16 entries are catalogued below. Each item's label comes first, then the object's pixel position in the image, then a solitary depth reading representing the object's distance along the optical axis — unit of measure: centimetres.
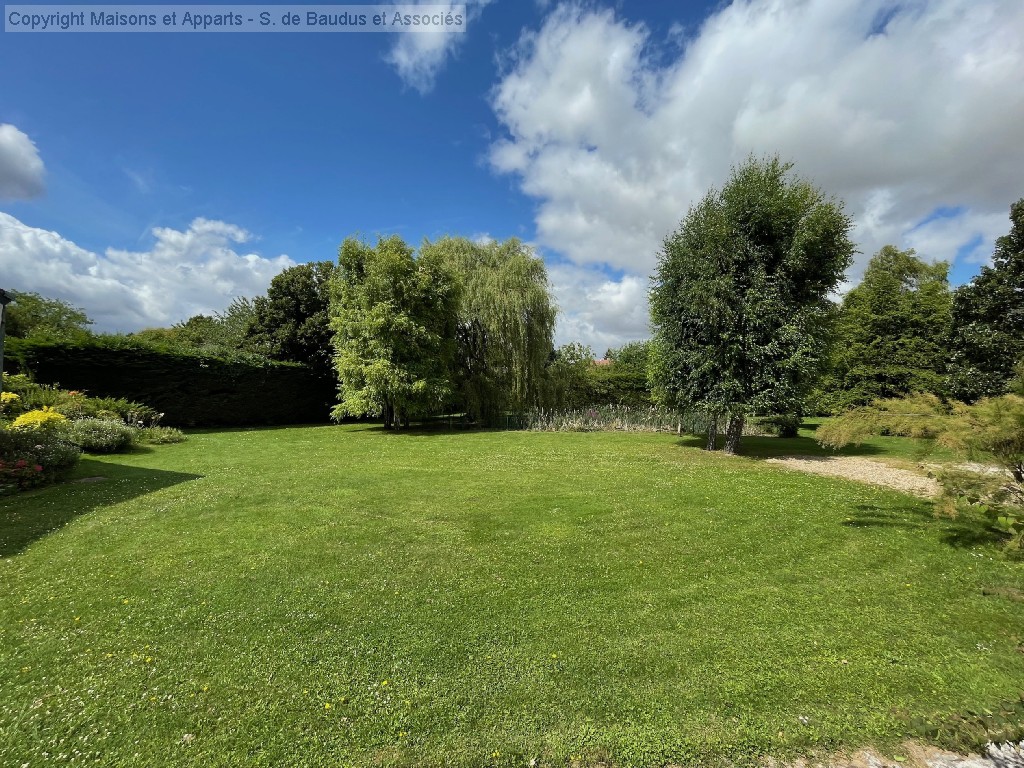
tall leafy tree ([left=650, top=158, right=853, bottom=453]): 1207
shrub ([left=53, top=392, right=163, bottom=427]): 1272
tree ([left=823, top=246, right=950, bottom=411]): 2056
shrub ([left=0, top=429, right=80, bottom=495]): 751
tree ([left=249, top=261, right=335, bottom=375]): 2381
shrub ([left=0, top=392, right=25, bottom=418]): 1173
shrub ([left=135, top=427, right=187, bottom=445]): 1330
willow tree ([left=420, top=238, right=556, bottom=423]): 2034
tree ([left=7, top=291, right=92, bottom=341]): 3322
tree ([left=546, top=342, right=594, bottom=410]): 2147
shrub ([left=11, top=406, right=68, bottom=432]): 1012
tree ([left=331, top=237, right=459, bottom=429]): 1748
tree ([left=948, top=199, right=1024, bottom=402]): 1542
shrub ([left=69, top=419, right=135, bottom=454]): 1084
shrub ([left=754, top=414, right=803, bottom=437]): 1708
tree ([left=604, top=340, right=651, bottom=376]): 4625
